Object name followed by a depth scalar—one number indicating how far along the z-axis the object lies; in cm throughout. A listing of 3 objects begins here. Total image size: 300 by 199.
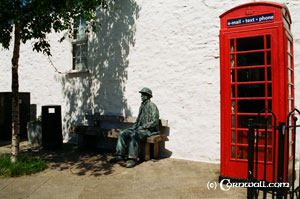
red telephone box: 363
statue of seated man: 541
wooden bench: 581
